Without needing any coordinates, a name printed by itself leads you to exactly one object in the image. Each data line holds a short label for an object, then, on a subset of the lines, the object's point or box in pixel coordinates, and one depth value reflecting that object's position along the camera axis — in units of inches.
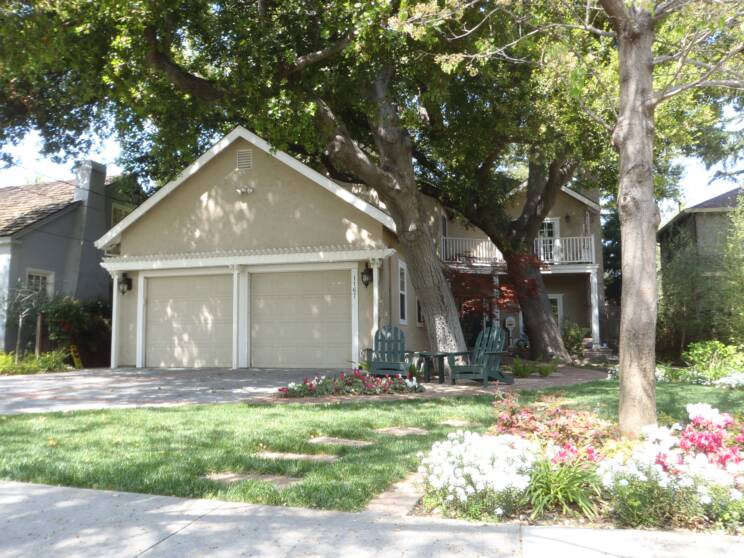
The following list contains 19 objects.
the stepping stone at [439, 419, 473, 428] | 273.4
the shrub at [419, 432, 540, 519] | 151.3
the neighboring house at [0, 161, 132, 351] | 660.1
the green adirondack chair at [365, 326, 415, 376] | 439.2
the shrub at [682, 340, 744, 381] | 466.3
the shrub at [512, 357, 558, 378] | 524.7
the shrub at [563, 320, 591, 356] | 819.4
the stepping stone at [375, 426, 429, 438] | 257.3
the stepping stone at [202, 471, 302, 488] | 179.8
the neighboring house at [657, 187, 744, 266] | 814.5
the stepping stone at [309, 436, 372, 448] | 234.9
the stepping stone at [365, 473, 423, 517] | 156.6
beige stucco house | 556.1
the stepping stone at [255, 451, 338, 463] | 209.3
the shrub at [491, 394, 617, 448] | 194.7
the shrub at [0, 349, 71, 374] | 575.8
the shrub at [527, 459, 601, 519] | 151.6
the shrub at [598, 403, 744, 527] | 143.4
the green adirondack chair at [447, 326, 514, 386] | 442.3
